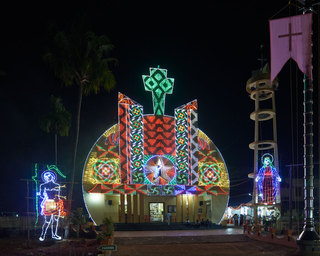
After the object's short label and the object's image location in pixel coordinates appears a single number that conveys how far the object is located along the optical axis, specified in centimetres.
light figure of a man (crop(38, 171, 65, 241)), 2292
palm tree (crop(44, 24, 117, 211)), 2628
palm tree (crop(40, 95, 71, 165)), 2938
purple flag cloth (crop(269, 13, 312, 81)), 1448
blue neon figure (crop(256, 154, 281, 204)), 3100
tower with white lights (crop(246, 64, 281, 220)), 3108
